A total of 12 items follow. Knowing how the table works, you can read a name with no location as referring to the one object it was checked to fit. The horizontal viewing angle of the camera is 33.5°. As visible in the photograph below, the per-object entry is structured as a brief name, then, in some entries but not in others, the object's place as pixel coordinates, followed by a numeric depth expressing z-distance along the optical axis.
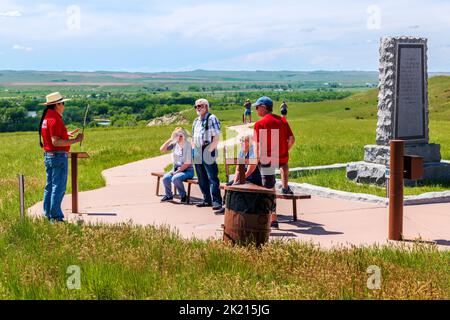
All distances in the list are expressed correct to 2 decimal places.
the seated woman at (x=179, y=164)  13.05
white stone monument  14.92
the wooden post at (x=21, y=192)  10.81
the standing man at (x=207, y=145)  11.79
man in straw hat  10.60
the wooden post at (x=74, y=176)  12.13
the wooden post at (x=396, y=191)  9.81
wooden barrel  8.77
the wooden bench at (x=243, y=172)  10.21
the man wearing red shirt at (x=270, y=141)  10.22
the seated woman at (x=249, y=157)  10.84
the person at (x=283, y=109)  36.84
